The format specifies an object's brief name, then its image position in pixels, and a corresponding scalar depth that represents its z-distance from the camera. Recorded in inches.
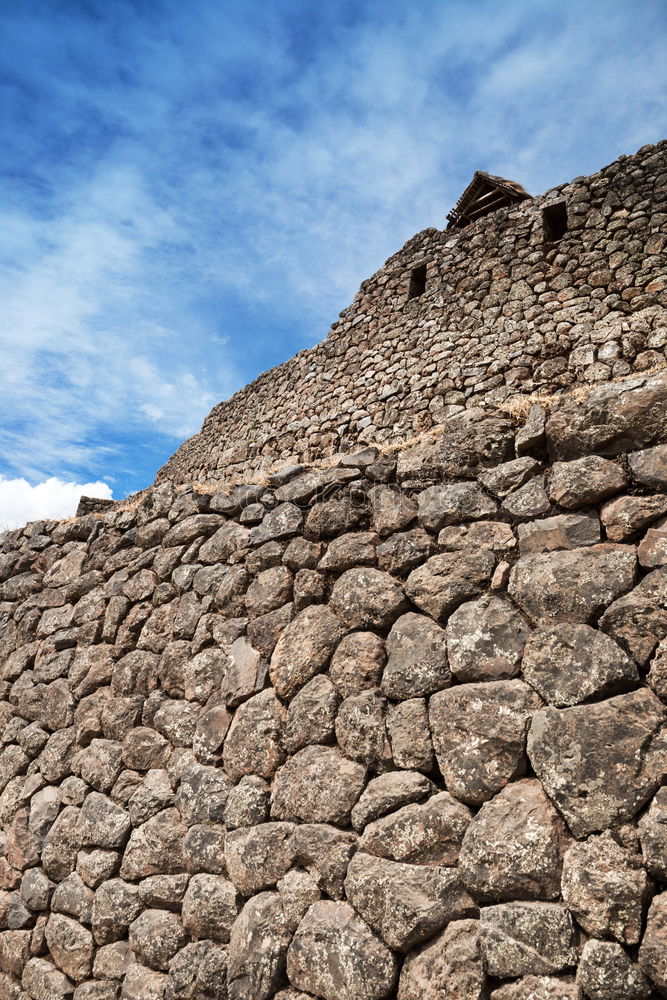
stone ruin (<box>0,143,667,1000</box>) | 95.2
